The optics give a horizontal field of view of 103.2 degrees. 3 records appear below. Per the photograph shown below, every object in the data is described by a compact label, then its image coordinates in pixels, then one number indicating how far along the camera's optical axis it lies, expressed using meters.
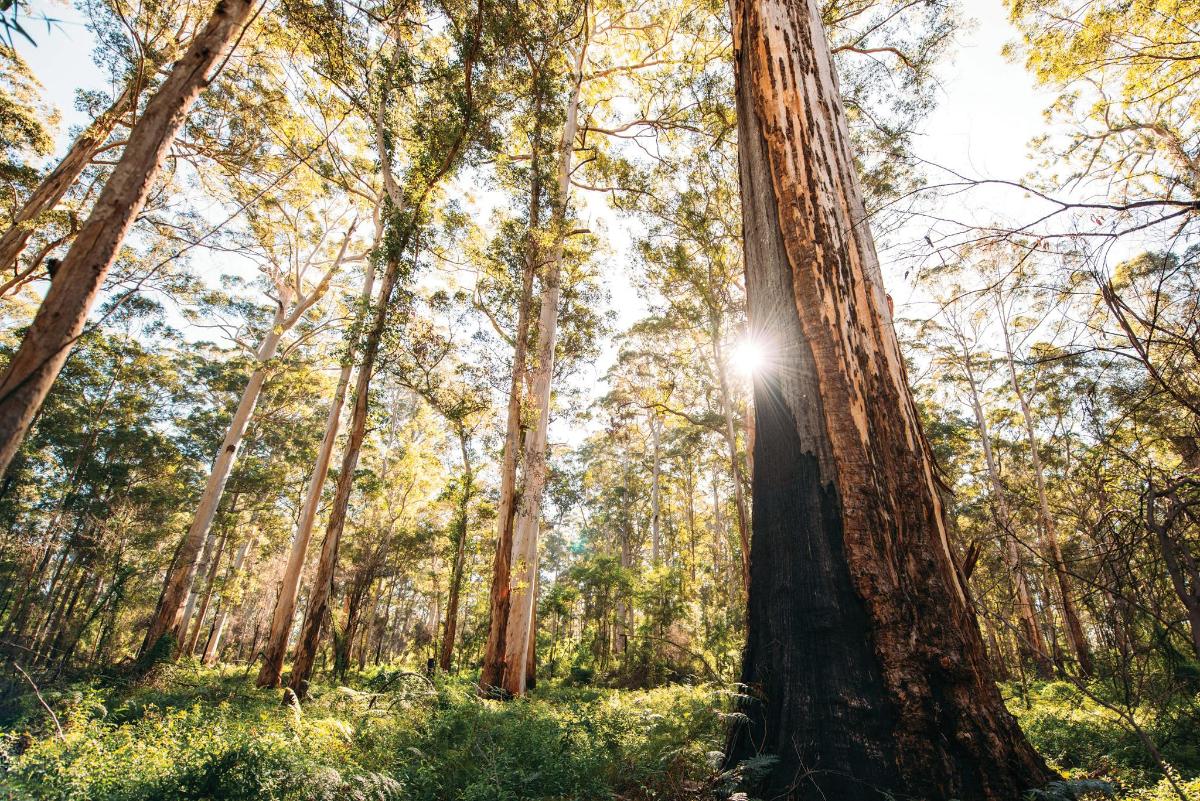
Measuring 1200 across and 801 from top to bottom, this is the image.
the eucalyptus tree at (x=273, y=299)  10.84
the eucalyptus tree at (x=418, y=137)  8.19
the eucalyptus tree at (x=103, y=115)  8.54
